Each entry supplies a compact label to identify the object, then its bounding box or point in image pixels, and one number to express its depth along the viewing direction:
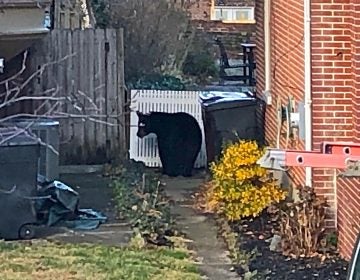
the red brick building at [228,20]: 28.62
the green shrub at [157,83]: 18.92
